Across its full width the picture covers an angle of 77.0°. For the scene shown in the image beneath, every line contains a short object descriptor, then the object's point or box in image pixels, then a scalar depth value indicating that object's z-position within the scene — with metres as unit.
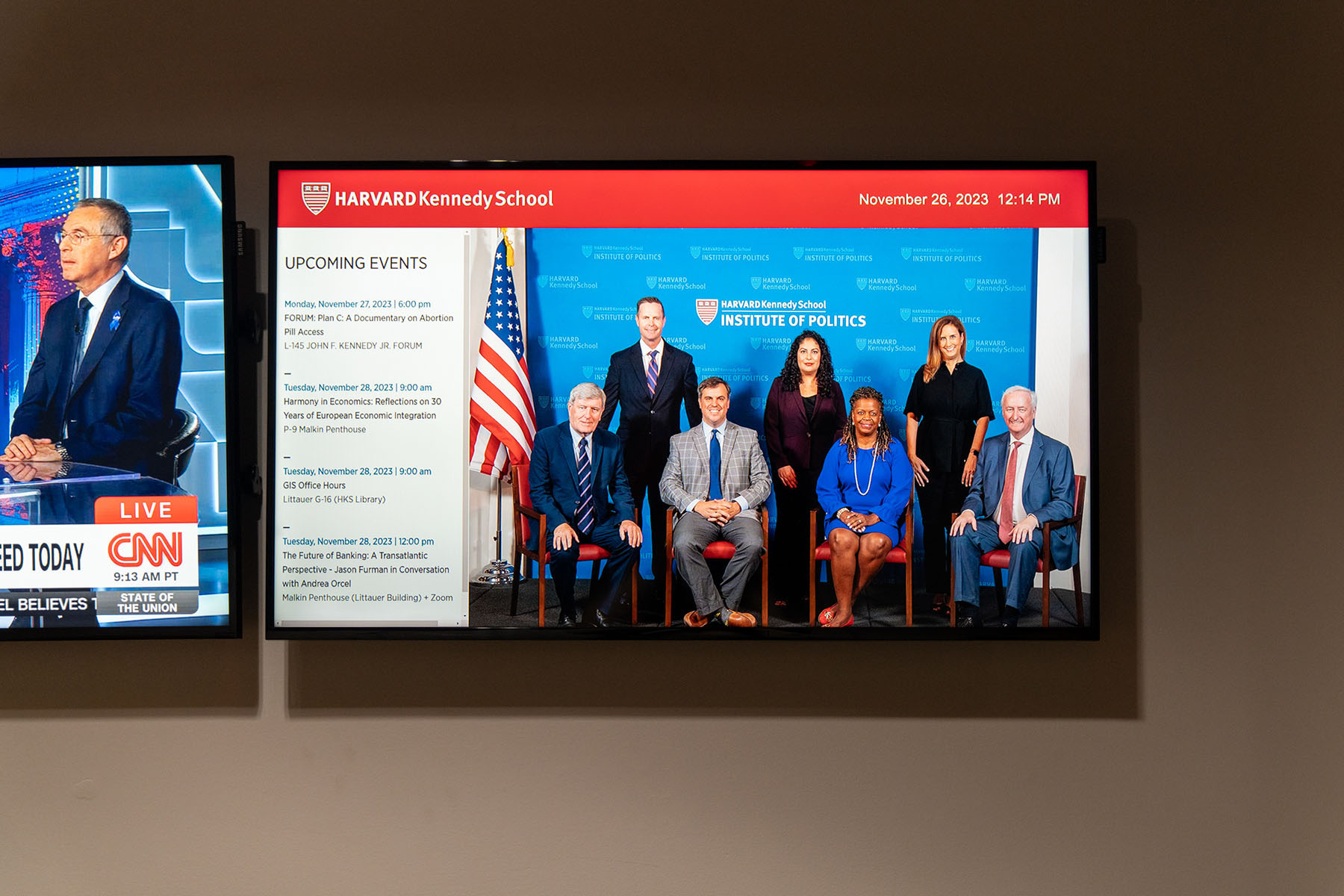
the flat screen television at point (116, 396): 1.99
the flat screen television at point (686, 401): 1.98
